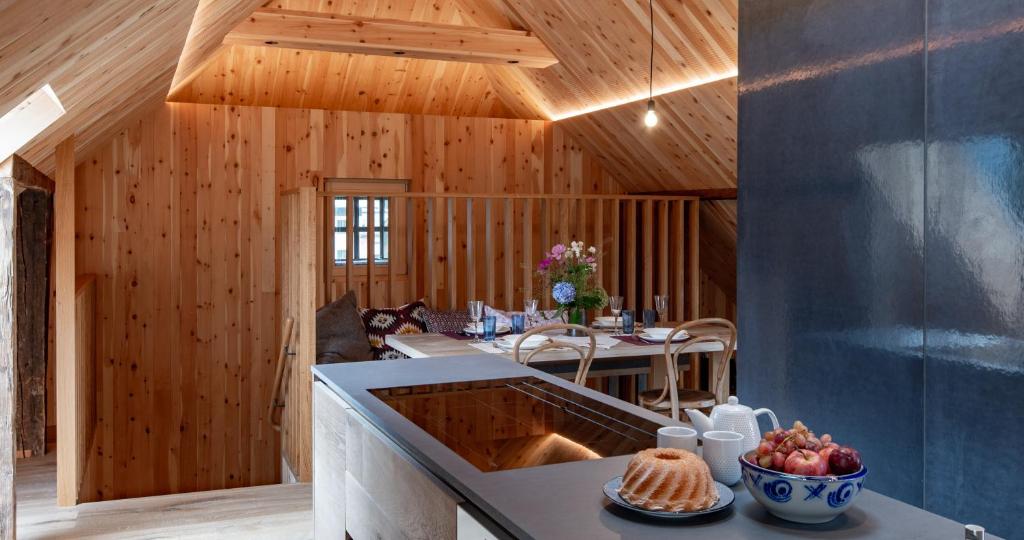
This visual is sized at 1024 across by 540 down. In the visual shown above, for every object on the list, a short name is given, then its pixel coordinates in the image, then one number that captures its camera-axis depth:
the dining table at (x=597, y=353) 4.35
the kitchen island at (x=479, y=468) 1.41
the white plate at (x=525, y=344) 4.32
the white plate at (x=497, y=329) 4.84
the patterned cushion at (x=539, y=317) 5.02
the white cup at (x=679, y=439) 1.67
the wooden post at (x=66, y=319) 3.93
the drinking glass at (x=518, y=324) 4.77
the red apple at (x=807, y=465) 1.37
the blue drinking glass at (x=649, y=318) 5.00
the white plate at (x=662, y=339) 4.59
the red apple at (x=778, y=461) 1.39
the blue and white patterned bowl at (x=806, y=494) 1.35
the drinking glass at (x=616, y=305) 5.15
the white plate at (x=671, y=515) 1.41
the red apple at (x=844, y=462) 1.38
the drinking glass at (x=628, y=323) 4.98
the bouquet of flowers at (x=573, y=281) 4.79
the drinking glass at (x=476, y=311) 4.77
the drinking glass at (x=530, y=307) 4.93
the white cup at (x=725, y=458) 1.58
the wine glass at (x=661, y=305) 5.05
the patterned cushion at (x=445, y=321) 5.82
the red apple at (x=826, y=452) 1.40
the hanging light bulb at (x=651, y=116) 4.83
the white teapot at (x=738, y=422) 1.66
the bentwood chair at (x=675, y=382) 4.27
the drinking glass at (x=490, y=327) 4.67
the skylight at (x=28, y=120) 3.14
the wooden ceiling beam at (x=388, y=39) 5.47
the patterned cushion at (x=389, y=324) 5.73
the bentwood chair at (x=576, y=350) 4.08
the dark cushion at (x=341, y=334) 5.38
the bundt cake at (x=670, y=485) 1.42
